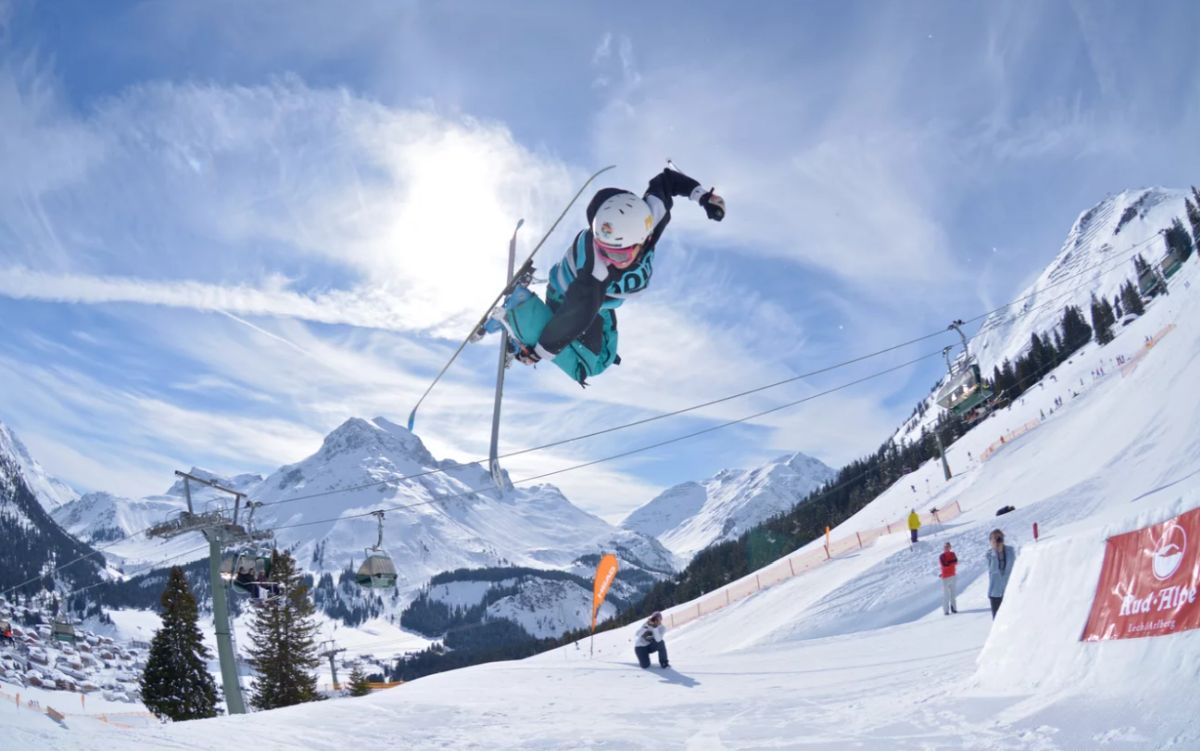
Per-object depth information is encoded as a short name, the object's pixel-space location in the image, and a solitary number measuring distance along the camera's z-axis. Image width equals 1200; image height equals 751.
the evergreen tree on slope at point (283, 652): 31.69
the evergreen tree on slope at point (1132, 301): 87.70
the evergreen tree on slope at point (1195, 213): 86.22
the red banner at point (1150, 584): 5.27
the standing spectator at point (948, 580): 14.76
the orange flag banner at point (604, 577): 23.50
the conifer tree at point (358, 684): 36.89
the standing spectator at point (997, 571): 11.70
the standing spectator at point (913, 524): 22.95
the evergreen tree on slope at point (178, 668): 28.94
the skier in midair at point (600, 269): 6.82
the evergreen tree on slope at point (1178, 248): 51.88
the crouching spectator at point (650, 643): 13.33
